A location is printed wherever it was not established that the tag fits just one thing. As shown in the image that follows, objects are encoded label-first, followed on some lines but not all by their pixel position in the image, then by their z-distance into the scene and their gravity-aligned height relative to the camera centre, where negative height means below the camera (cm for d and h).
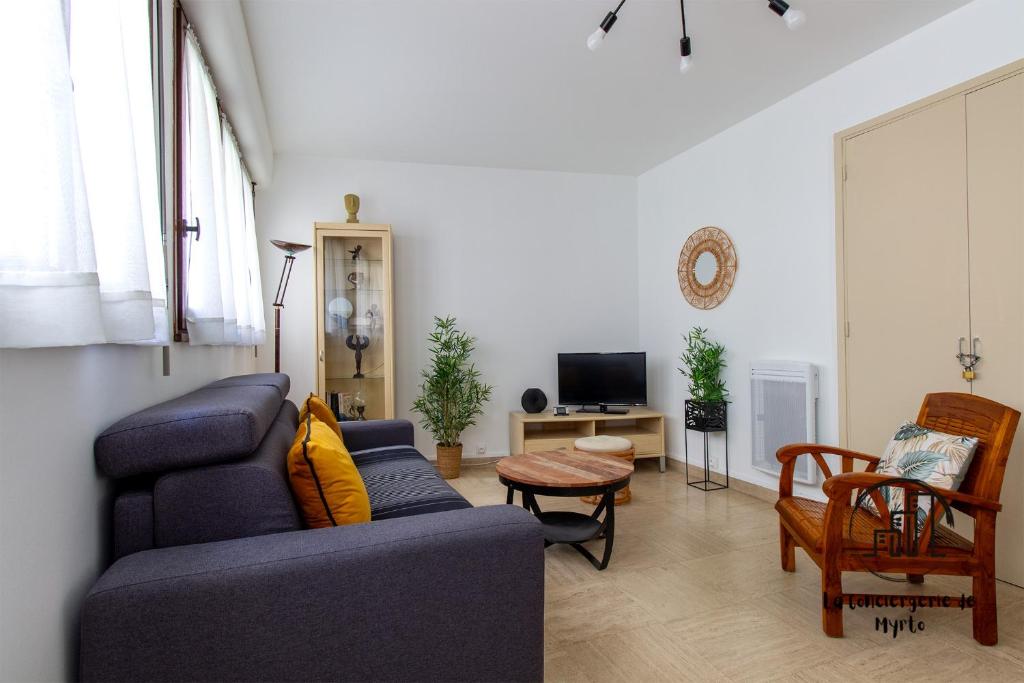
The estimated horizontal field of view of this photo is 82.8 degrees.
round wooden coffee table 274 -68
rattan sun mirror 442 +56
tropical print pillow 219 -50
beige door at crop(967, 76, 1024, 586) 257 +33
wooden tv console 489 -81
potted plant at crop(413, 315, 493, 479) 488 -47
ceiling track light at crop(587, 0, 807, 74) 242 +135
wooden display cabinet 471 +16
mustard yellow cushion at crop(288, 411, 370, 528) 159 -40
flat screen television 517 -36
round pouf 386 -73
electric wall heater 361 -49
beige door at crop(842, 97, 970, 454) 284 +36
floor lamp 380 +49
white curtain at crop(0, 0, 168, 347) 96 +31
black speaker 514 -54
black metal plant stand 432 -62
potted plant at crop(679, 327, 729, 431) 433 -41
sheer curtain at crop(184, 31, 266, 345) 227 +55
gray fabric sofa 120 -53
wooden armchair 210 -77
